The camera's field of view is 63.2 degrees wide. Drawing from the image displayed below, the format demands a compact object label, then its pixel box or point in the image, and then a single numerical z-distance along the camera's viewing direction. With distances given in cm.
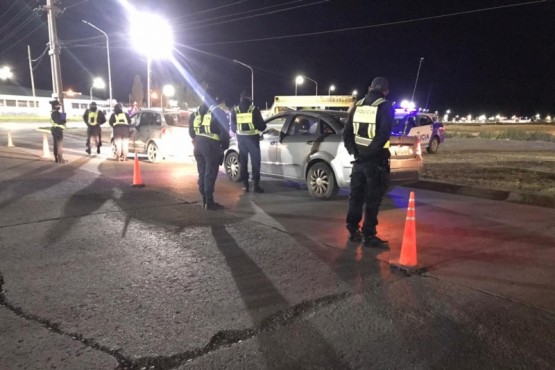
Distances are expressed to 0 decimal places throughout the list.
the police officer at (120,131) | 1374
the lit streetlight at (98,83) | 9231
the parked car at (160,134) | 1322
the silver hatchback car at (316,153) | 795
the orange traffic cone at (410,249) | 460
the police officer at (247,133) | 871
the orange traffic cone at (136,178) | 932
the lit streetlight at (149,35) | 2727
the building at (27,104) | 6253
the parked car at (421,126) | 1806
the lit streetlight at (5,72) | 8075
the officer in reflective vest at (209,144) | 736
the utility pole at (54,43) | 2136
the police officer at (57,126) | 1266
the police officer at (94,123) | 1521
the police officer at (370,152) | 529
